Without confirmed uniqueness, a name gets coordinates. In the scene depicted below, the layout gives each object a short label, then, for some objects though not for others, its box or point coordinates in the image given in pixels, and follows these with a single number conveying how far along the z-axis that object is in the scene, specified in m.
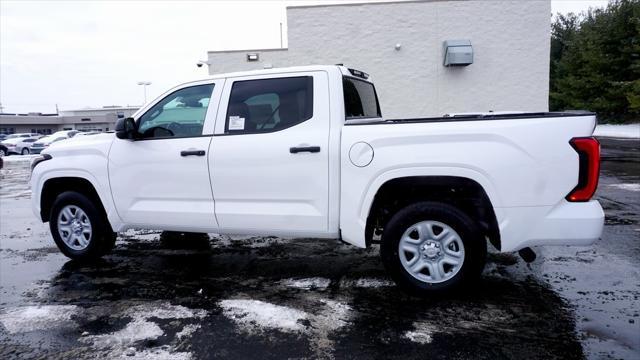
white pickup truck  3.64
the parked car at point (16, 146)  31.64
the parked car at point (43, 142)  30.92
